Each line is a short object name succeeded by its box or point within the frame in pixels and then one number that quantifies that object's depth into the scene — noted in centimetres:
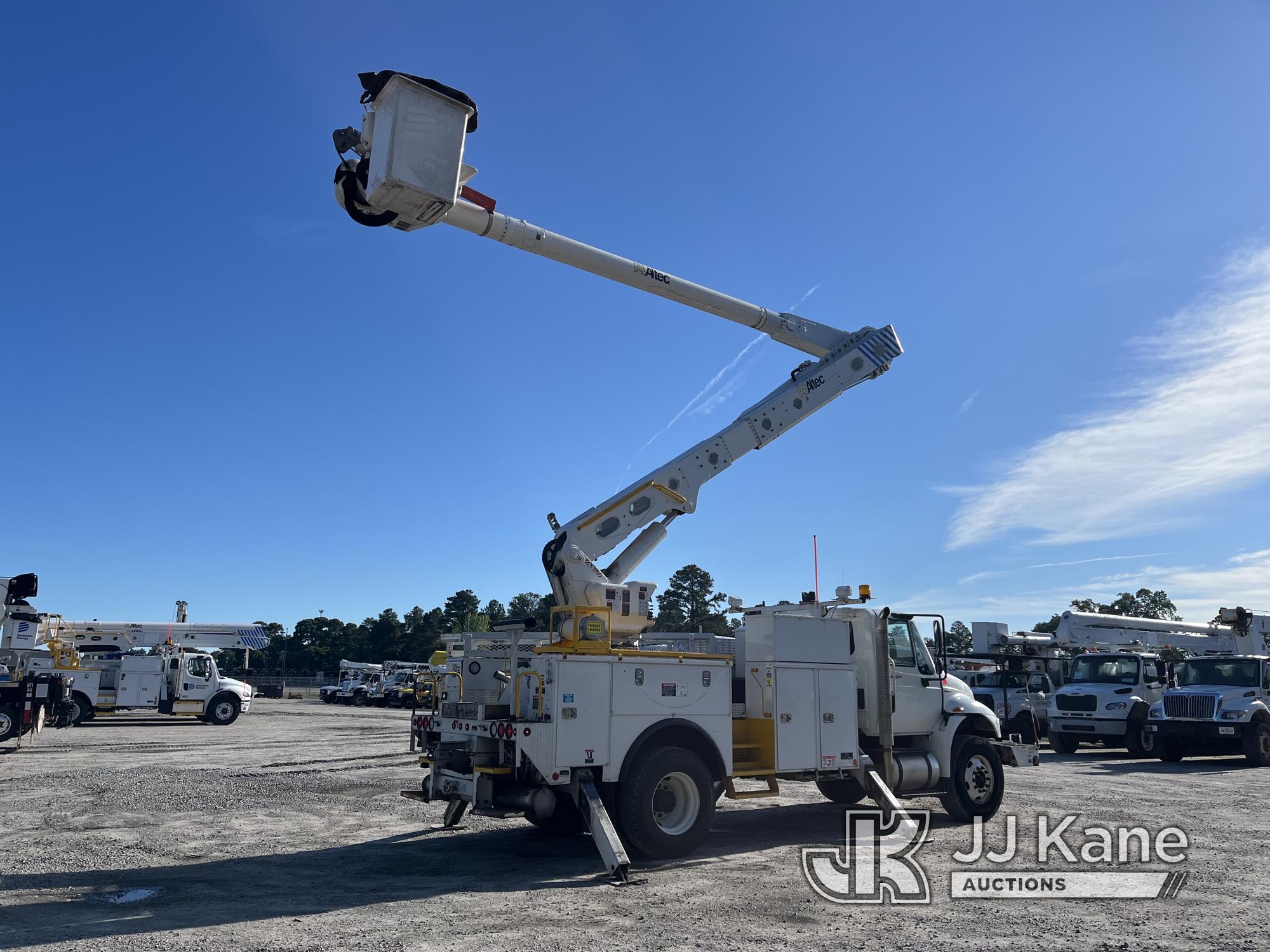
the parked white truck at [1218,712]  2130
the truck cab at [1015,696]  2502
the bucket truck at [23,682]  2205
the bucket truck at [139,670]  2983
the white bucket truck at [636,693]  820
